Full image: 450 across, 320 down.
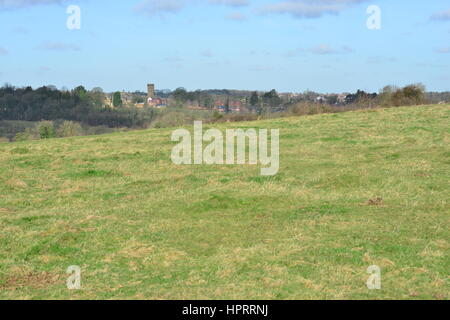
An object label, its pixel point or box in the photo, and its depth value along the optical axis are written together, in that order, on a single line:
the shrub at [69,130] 46.97
